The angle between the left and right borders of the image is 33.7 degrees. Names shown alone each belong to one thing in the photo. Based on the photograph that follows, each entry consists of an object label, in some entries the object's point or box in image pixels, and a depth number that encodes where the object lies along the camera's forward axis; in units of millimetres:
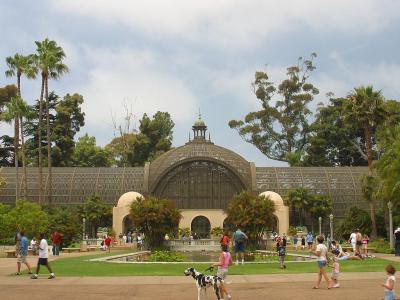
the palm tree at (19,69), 55938
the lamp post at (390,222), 40594
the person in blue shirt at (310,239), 46269
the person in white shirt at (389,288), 12992
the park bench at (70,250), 45844
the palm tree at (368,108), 48438
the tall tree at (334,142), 85375
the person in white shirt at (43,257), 22266
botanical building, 65375
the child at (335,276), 19047
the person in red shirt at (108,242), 45438
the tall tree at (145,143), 91938
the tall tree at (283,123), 93375
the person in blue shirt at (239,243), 29422
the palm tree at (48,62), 55694
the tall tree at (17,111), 54375
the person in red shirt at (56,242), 38031
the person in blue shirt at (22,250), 23859
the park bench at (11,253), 38625
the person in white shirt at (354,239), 32688
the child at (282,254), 26234
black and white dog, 15539
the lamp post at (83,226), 56700
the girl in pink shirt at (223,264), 16925
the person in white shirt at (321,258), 18516
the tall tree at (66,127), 82312
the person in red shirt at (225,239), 25927
